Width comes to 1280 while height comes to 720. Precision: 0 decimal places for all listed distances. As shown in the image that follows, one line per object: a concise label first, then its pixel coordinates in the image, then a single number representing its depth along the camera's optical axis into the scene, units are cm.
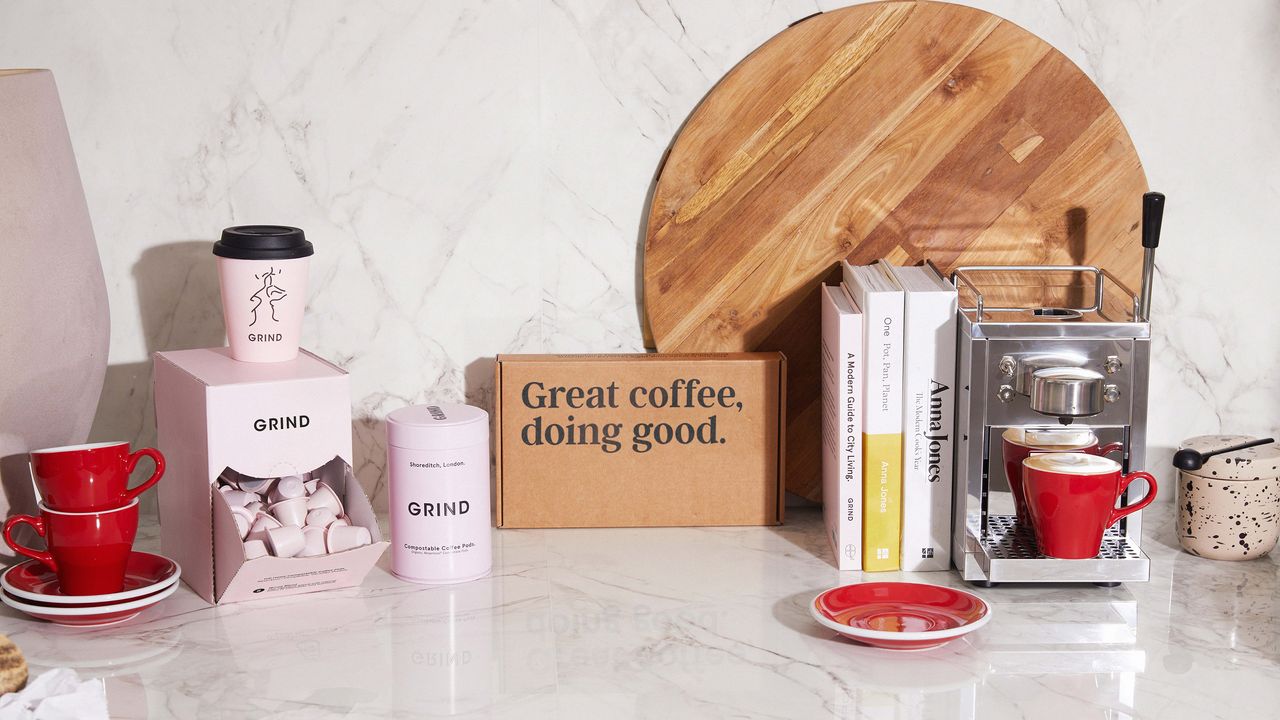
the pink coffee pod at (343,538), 109
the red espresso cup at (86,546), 100
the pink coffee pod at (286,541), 106
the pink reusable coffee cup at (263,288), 110
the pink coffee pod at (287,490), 108
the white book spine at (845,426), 114
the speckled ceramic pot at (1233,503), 117
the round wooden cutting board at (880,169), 125
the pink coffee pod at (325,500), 110
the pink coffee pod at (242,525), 105
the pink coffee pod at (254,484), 107
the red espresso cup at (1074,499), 105
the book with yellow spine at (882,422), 112
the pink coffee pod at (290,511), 108
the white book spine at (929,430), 112
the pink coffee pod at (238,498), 106
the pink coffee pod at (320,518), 109
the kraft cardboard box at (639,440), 126
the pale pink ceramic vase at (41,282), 107
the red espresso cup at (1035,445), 110
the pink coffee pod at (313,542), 108
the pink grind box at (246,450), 104
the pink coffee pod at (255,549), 105
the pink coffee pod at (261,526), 107
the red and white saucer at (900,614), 96
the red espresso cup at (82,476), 99
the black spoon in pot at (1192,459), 117
